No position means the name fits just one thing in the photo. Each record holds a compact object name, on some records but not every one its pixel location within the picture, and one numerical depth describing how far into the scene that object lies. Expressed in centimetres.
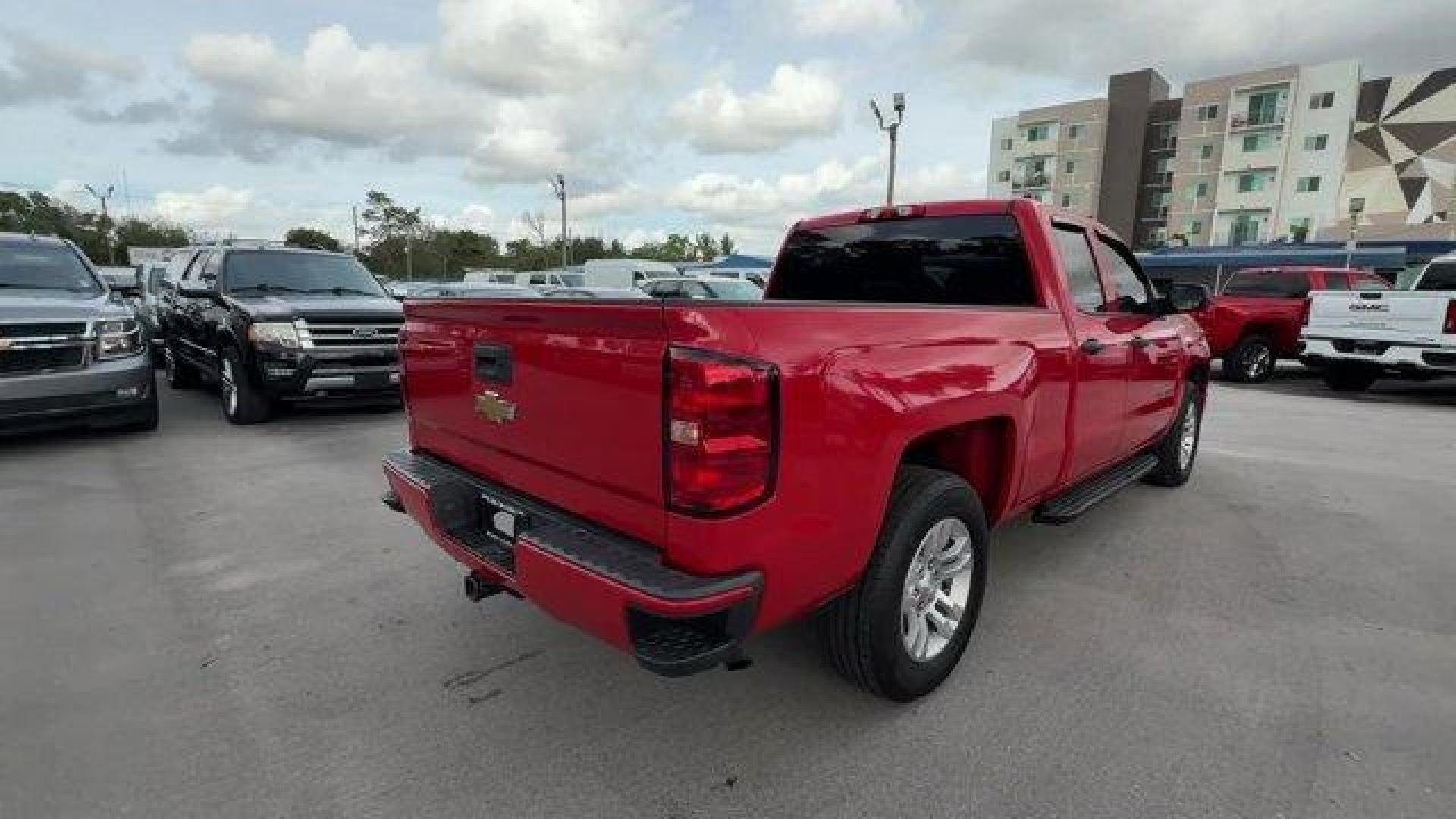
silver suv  590
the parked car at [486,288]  1205
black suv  724
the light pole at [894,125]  1748
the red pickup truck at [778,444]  199
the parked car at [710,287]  1543
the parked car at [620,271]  2969
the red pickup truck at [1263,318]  1234
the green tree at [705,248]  9969
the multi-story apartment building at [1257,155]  4556
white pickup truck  931
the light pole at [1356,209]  4370
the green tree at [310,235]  7001
